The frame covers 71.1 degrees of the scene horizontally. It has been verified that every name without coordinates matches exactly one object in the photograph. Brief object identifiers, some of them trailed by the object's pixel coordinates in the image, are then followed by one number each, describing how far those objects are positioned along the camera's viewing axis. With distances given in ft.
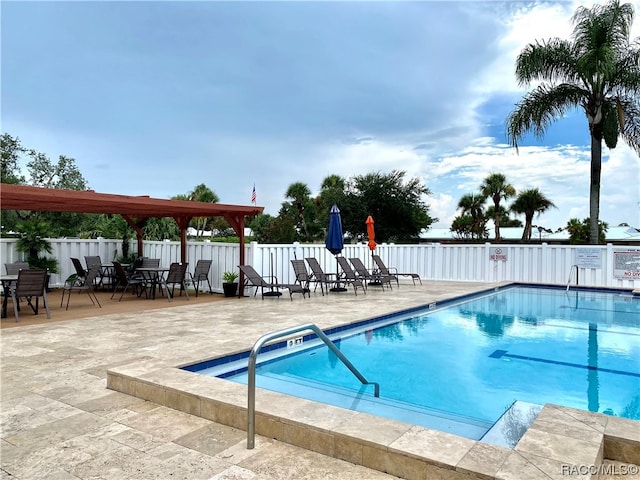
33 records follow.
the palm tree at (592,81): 52.01
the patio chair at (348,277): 40.24
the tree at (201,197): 139.54
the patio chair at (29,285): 24.49
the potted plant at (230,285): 37.15
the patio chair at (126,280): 34.99
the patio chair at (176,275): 34.86
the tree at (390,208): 99.81
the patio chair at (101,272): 40.60
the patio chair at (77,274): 37.11
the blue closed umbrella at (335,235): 43.27
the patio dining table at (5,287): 26.30
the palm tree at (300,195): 137.28
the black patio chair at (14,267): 32.97
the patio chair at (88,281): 29.60
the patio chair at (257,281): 34.68
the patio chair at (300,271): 38.19
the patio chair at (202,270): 38.11
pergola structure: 25.66
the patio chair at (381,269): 45.71
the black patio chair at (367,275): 42.08
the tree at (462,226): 129.08
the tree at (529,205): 104.58
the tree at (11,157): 79.71
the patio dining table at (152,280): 34.94
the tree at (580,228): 117.91
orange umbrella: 49.01
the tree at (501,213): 111.38
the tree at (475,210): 116.22
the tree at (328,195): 111.96
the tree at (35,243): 37.70
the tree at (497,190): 106.93
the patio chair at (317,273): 38.22
